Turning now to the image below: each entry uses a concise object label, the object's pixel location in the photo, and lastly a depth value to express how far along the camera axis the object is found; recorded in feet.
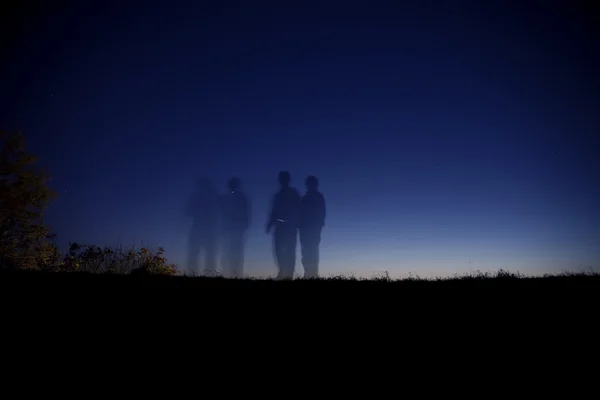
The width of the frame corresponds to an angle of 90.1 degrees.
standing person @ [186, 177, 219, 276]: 53.62
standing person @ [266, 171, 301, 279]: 49.34
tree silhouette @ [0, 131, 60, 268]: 50.85
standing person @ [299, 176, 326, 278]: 49.96
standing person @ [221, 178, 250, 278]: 53.42
